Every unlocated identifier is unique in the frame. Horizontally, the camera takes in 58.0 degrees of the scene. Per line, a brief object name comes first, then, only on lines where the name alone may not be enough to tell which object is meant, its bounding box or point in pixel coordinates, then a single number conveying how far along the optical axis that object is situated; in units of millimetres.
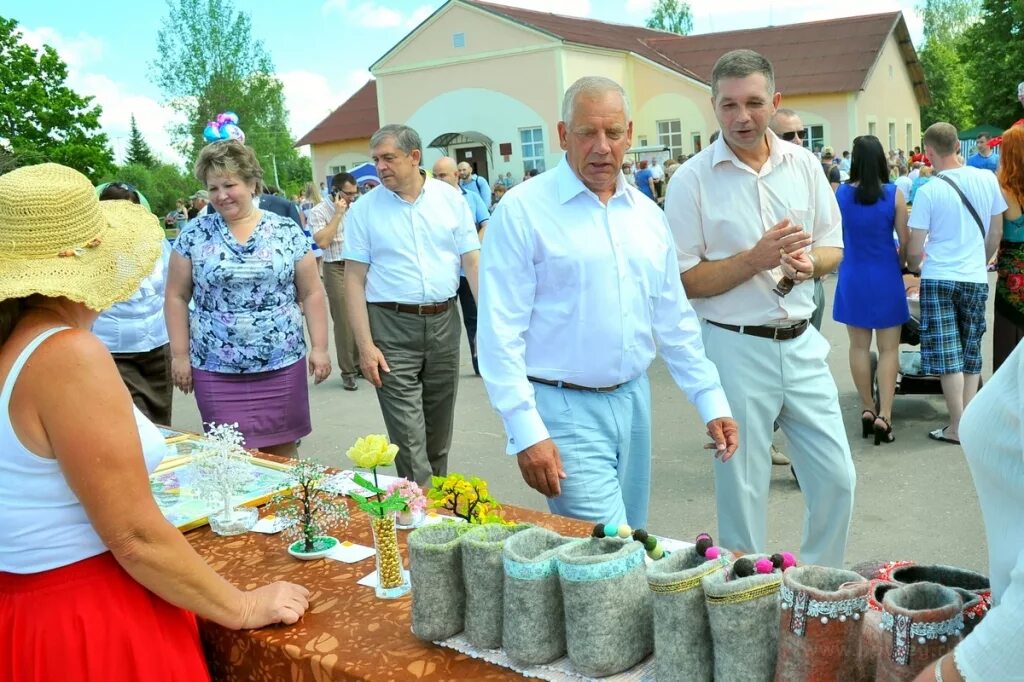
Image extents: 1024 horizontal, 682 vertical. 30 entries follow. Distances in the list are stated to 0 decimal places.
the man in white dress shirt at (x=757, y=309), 3275
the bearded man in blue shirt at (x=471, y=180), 10412
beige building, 30656
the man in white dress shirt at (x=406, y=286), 4863
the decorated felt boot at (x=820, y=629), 1387
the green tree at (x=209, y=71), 47500
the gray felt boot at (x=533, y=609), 1695
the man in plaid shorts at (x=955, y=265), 5492
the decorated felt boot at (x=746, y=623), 1465
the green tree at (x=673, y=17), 71000
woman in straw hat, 1834
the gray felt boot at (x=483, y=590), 1783
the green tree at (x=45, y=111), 42031
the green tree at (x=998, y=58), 36469
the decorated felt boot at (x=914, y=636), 1309
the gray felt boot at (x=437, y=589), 1841
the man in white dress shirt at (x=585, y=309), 2793
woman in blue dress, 5656
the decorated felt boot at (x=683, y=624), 1523
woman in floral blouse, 4074
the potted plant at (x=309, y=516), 2461
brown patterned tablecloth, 1813
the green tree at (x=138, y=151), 69125
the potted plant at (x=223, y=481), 2654
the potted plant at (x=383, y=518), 2129
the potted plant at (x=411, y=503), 2379
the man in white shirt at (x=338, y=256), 8641
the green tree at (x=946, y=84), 52331
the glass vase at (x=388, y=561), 2125
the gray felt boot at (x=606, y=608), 1626
